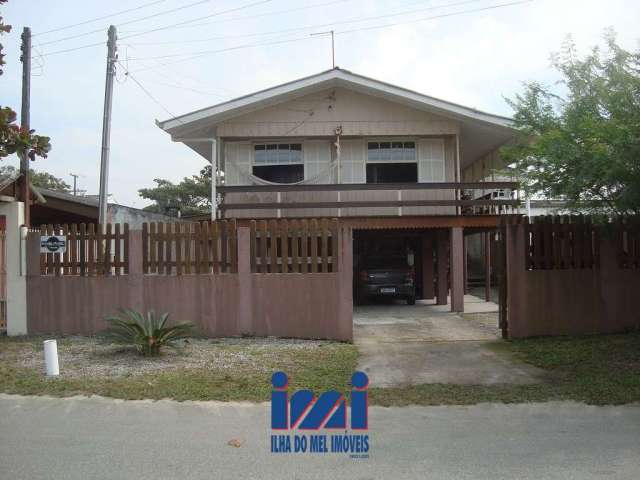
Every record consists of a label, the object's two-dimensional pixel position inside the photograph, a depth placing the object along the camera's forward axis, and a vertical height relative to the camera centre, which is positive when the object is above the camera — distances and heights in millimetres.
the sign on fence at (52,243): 10023 +357
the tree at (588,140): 7465 +1597
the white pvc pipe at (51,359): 7395 -1201
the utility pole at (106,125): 11930 +2892
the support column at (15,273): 10039 -140
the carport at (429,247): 13602 +320
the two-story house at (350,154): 13852 +2773
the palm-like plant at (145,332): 8188 -983
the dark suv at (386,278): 14508 -481
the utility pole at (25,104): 10198 +2955
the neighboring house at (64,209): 10055 +1320
